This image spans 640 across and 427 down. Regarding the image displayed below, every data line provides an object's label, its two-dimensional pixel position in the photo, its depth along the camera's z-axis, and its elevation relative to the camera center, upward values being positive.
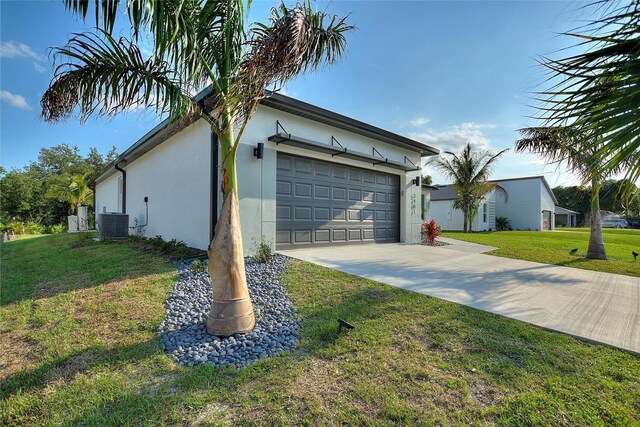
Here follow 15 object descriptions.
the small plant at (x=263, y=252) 5.99 -0.79
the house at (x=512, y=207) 23.14 +0.72
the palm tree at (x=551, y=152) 8.11 +1.85
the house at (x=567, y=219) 40.91 -0.68
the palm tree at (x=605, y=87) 1.96 +0.99
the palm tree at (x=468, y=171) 18.39 +2.96
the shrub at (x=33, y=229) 21.98 -0.97
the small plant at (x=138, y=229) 11.02 -0.50
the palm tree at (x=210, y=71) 2.75 +1.56
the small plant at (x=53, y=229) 22.08 -1.00
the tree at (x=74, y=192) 20.86 +1.92
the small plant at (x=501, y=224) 25.33 -0.84
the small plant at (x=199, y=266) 5.28 -0.97
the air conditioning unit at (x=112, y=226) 9.54 -0.33
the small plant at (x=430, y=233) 10.46 -0.67
